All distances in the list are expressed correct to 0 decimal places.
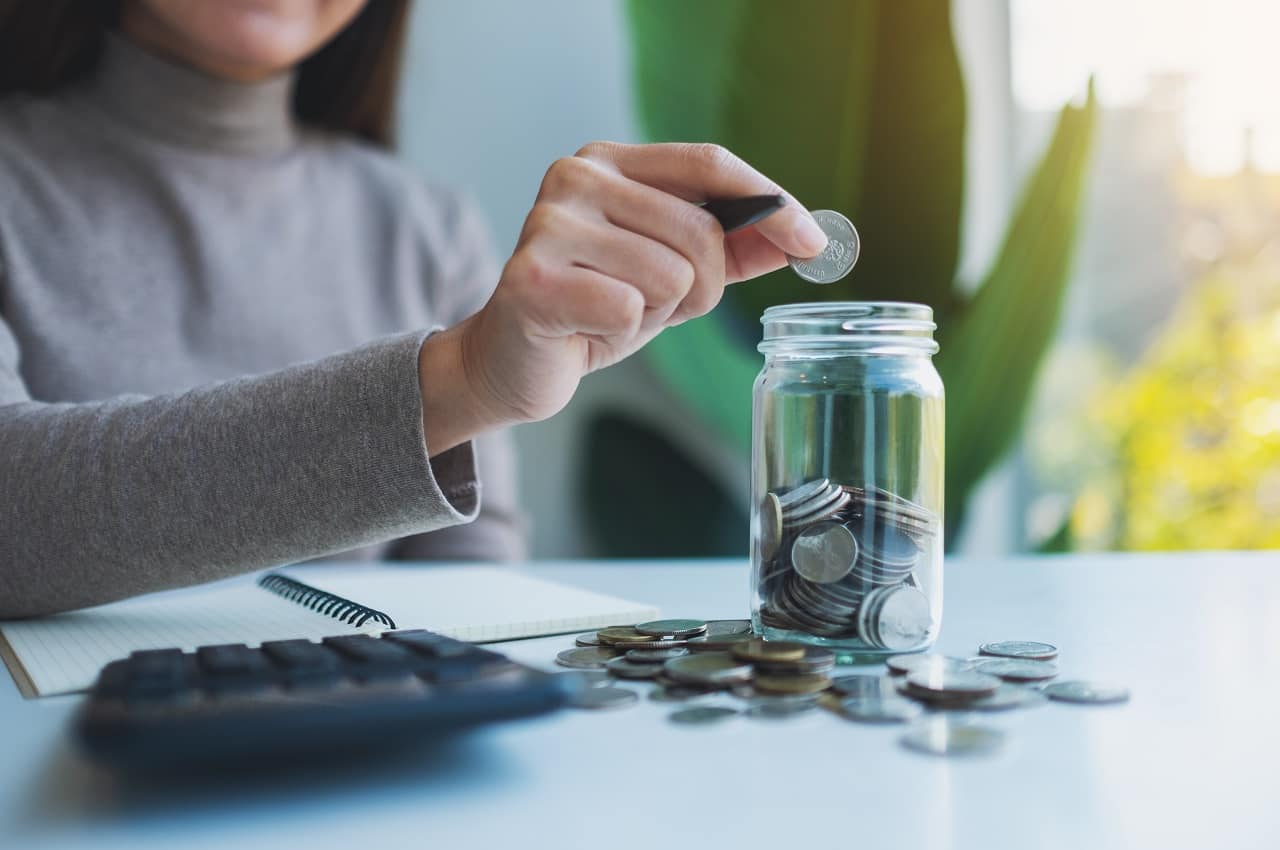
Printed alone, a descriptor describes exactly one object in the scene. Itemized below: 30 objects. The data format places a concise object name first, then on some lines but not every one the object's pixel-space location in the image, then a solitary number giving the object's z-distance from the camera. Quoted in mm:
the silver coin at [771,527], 573
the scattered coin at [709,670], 493
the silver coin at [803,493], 563
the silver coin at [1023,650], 577
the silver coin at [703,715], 458
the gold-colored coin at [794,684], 485
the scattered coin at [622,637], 579
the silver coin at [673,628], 589
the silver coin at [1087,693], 495
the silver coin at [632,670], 530
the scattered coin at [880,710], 457
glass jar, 550
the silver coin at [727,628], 617
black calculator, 346
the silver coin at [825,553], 546
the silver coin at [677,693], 494
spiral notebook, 606
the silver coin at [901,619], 545
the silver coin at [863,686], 487
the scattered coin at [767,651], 501
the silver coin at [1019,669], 524
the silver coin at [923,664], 521
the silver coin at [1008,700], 475
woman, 585
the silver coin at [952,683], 473
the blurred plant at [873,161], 1494
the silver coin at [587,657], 559
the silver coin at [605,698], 482
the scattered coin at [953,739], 418
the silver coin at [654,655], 551
